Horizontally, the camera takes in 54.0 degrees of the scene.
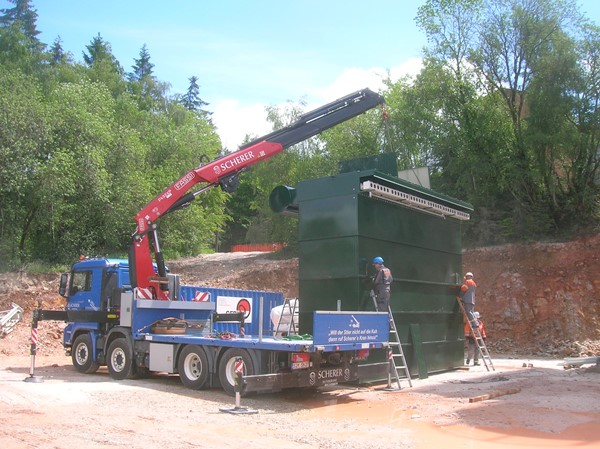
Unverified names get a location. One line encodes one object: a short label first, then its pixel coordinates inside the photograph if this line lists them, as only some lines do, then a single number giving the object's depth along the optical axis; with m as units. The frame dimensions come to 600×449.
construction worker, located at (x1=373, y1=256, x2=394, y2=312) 12.35
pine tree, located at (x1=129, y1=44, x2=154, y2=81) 74.56
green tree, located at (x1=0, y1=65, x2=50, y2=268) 26.36
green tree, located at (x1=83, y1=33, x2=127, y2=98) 49.10
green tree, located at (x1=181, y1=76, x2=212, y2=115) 80.70
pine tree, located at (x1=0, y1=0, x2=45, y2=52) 64.44
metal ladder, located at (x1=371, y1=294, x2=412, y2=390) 12.41
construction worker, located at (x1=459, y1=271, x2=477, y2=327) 16.17
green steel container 12.71
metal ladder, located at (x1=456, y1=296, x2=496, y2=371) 15.84
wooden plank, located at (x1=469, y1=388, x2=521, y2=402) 10.79
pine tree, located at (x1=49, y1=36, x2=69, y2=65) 53.13
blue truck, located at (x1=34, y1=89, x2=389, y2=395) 10.80
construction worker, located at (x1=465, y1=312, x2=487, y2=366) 17.11
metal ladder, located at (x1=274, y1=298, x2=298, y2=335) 14.11
